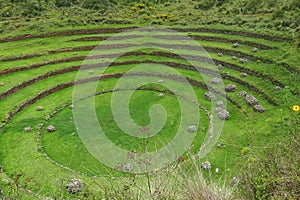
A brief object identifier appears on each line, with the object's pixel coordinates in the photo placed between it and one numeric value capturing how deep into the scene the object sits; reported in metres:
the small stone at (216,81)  29.03
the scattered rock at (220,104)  26.16
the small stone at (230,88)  27.83
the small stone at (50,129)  23.59
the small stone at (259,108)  24.96
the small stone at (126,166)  19.61
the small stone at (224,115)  24.81
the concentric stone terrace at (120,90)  21.55
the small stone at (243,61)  31.30
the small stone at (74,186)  17.44
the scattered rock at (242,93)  26.98
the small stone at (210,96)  27.30
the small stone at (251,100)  25.77
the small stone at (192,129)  23.53
